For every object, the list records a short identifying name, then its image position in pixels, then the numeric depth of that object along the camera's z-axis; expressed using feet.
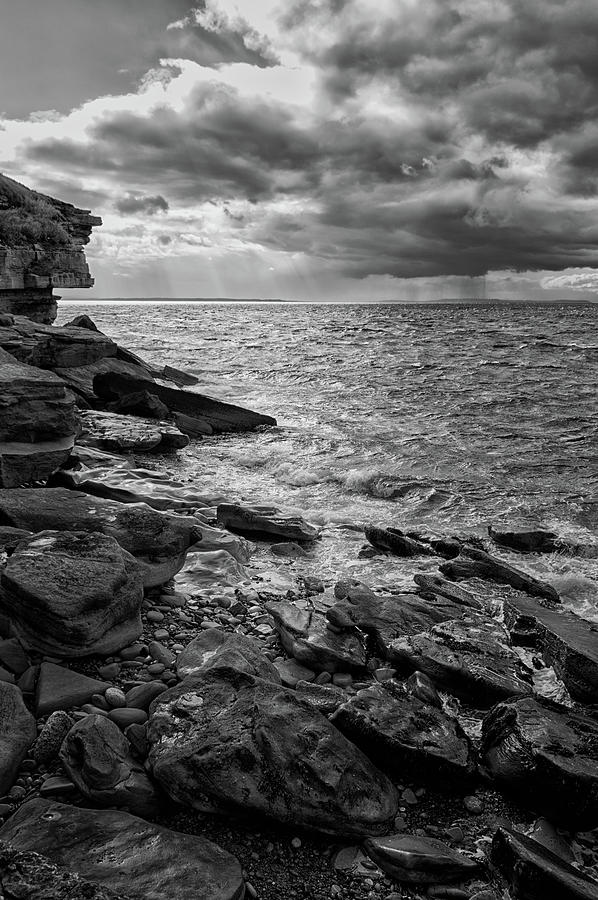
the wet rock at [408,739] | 13.28
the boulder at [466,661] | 17.22
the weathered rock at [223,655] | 15.38
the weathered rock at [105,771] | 11.35
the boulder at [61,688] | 13.48
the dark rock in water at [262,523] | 30.81
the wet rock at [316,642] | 17.89
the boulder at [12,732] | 11.44
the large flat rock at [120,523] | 21.44
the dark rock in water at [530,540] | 32.32
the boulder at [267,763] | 11.36
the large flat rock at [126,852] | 9.66
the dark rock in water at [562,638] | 18.11
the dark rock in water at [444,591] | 24.21
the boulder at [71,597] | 14.84
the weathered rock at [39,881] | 8.83
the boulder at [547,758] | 12.47
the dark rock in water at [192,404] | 60.95
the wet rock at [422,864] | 10.91
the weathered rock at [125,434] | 45.39
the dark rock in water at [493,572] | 26.40
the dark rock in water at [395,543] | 30.19
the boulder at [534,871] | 10.14
